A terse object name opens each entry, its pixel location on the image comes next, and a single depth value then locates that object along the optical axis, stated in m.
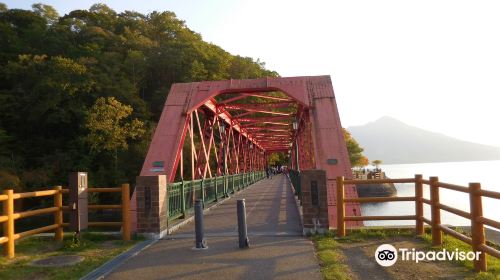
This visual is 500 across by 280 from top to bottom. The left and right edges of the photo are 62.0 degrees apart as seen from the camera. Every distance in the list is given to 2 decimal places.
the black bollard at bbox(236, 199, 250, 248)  7.00
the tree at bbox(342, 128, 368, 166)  74.60
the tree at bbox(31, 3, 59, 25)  64.31
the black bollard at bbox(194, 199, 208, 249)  7.11
